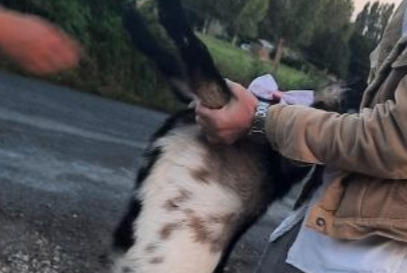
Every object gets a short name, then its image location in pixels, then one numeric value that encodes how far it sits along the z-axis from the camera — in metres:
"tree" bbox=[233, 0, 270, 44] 20.16
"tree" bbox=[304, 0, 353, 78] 17.91
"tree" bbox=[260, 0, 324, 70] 22.07
